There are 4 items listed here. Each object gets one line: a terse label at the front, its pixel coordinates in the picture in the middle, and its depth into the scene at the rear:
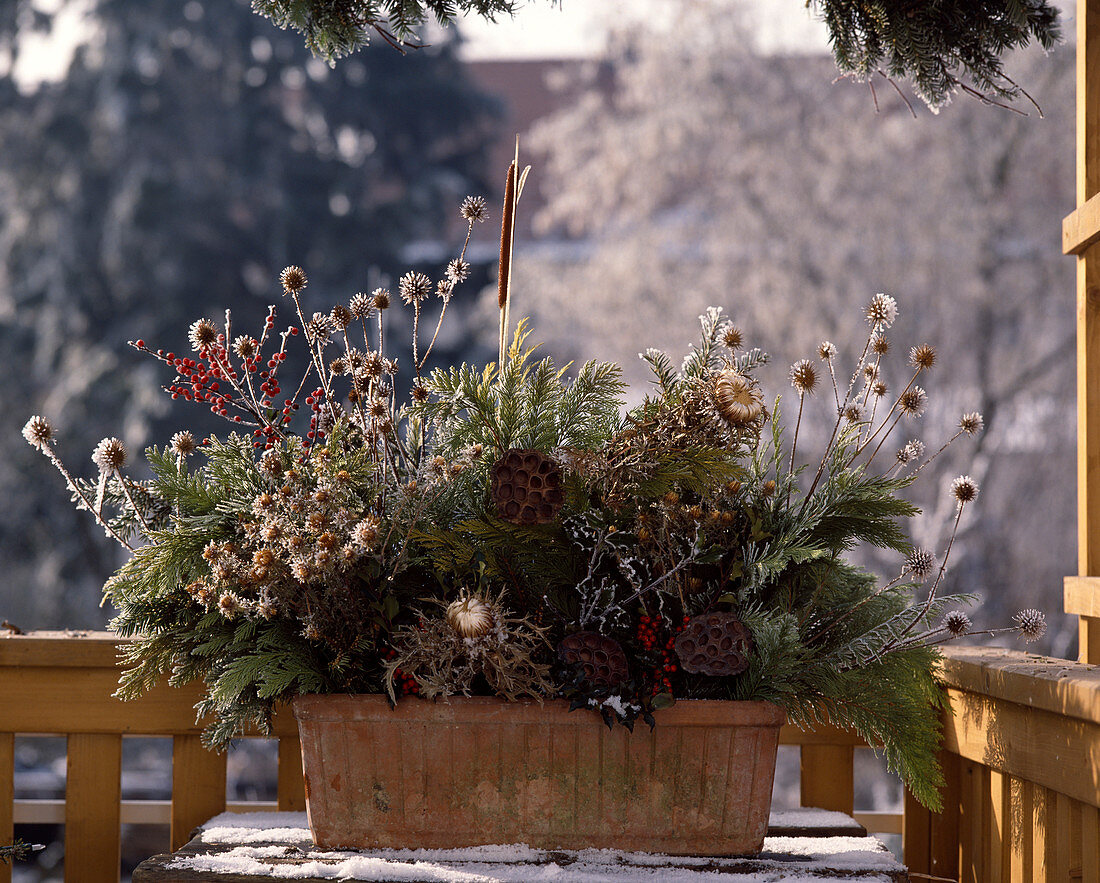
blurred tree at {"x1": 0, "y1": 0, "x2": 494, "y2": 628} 19.34
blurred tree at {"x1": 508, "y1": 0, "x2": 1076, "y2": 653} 17.52
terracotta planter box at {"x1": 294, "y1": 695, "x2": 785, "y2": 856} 4.15
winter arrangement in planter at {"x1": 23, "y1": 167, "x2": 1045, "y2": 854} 4.13
